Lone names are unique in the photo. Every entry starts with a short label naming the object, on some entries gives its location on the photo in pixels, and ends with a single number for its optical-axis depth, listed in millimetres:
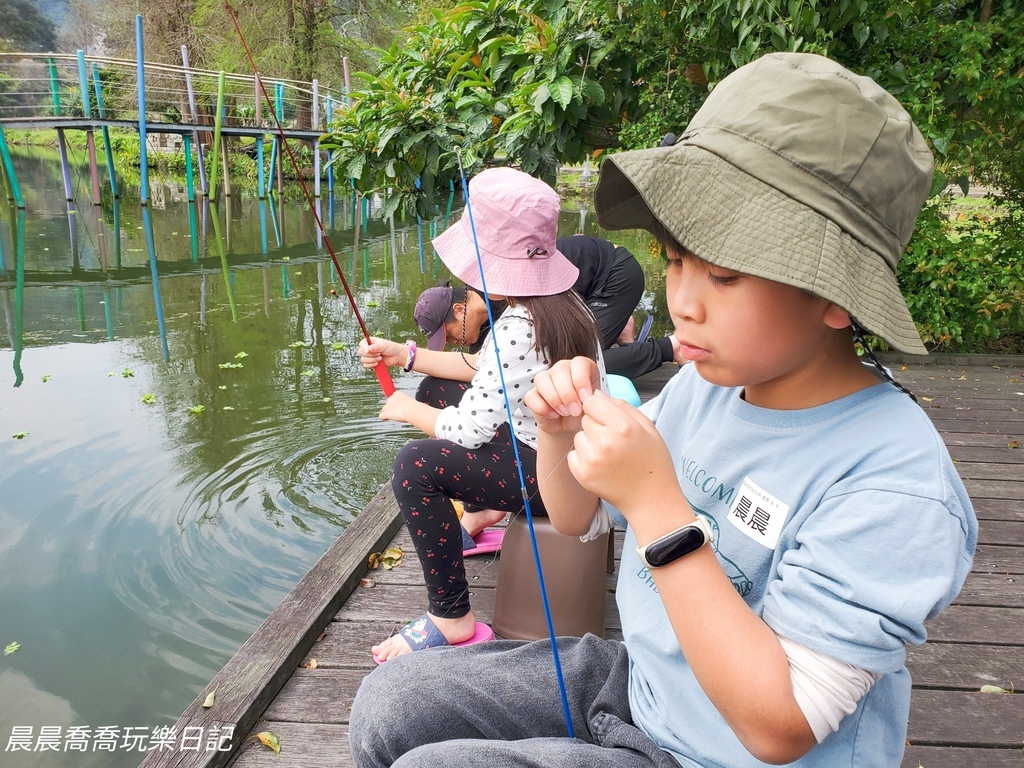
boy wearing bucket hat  830
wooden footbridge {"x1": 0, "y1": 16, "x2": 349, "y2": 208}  15383
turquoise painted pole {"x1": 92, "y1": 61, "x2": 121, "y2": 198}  16484
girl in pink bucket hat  1956
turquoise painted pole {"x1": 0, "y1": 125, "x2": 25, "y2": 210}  14258
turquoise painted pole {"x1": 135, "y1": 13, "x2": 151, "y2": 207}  11797
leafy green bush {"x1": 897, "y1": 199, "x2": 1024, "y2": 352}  5309
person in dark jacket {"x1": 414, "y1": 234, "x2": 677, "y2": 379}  4031
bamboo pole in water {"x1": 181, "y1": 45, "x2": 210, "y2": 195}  15173
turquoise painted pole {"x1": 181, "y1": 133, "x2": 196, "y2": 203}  17406
